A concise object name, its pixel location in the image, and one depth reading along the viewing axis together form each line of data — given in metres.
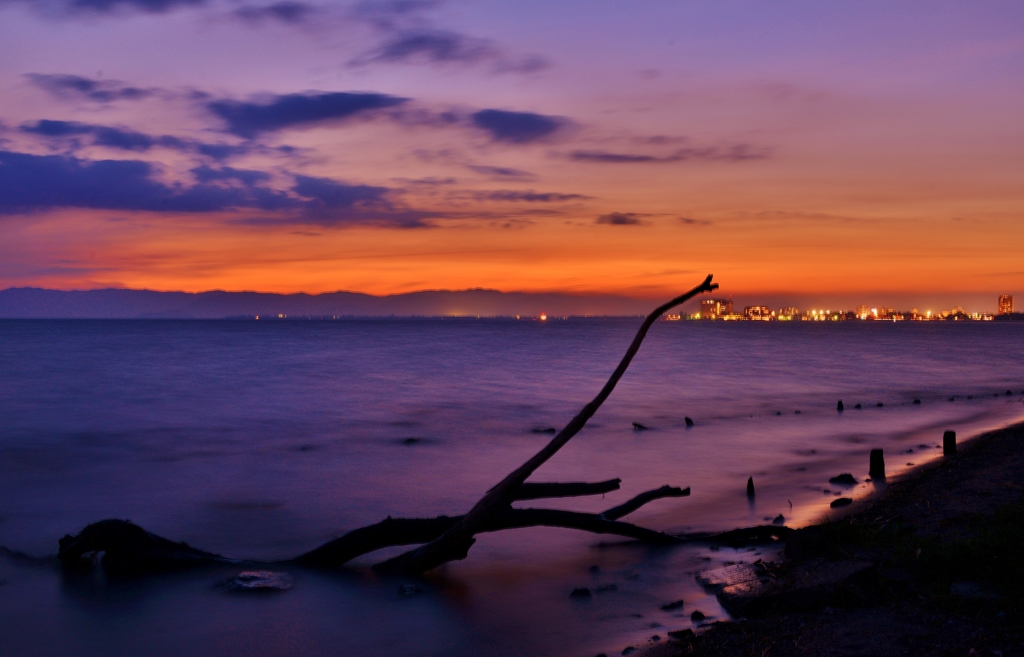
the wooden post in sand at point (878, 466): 13.48
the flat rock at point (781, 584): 6.16
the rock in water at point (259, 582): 8.62
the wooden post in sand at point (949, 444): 15.19
